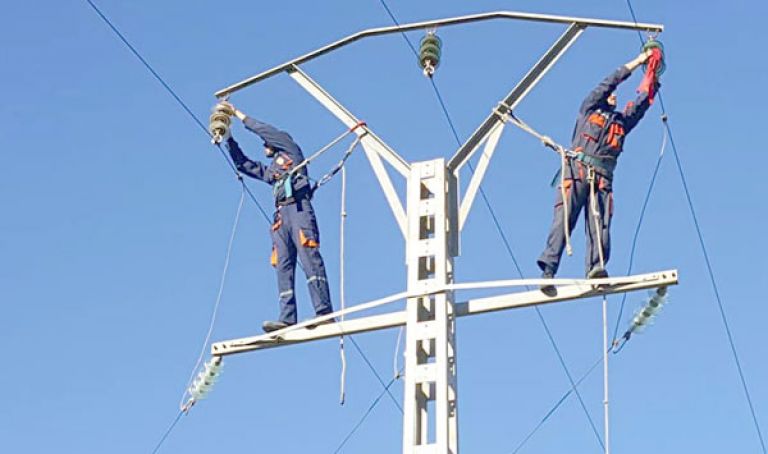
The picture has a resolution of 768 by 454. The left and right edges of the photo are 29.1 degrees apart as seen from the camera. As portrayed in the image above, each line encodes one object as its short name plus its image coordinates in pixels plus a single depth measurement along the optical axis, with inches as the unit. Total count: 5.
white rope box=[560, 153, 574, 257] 430.9
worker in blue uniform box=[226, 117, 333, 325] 455.8
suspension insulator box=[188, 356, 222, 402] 447.2
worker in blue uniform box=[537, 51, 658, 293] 433.1
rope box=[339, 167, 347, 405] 431.2
